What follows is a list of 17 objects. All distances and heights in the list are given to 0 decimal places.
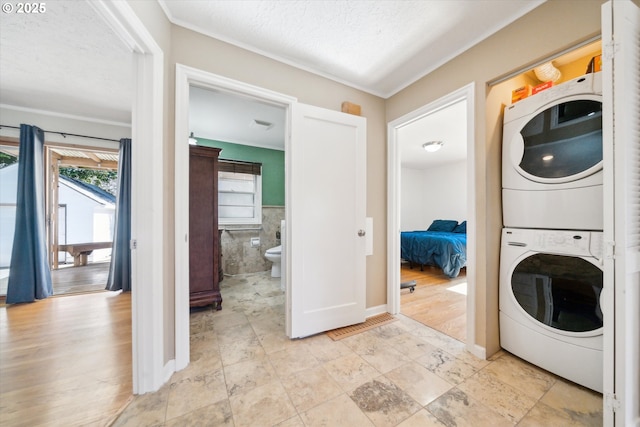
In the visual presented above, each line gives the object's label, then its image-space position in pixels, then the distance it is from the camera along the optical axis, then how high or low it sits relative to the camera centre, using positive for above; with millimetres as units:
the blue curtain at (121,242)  3070 -409
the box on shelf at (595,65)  1341 +907
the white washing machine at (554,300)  1262 -556
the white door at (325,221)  1854 -71
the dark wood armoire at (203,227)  2301 -155
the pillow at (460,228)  4953 -338
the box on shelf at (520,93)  1625 +900
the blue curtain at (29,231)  2604 -222
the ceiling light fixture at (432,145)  4055 +1241
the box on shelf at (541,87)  1508 +879
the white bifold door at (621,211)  918 +10
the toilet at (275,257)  3373 -669
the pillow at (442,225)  5234 -287
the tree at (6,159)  2986 +716
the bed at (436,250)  3682 -664
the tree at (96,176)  4949 +826
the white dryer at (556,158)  1268 +352
